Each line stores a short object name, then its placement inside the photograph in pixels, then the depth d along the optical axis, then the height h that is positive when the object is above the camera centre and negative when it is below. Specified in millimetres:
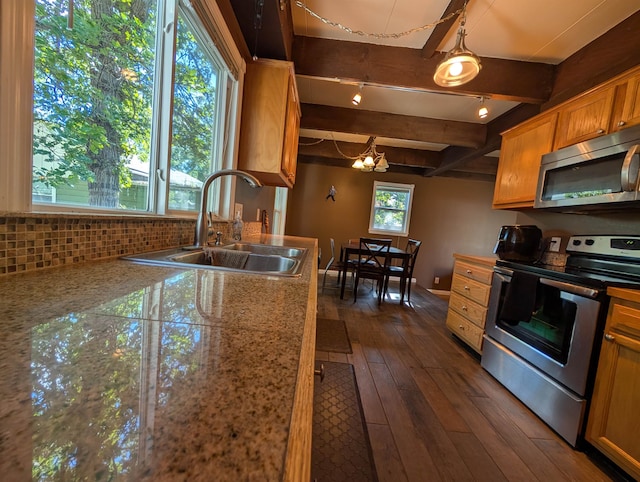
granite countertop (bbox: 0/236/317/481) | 204 -193
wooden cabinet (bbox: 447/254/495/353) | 2324 -584
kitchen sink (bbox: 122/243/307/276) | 902 -204
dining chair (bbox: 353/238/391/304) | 3744 -576
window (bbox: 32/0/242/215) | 731 +357
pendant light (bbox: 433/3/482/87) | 1438 +946
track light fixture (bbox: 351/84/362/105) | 2385 +1126
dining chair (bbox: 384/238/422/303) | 3838 -615
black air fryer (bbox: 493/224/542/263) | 2291 -21
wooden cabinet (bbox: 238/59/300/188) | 1932 +735
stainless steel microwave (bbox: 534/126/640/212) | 1476 +473
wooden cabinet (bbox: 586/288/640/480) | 1213 -660
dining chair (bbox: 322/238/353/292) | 3846 -657
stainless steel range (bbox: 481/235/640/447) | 1413 -505
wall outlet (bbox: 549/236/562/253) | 2235 +3
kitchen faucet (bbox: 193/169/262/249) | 1296 -47
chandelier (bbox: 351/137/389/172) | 3541 +865
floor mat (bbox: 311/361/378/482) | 1155 -1062
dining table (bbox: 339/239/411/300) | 3755 -371
